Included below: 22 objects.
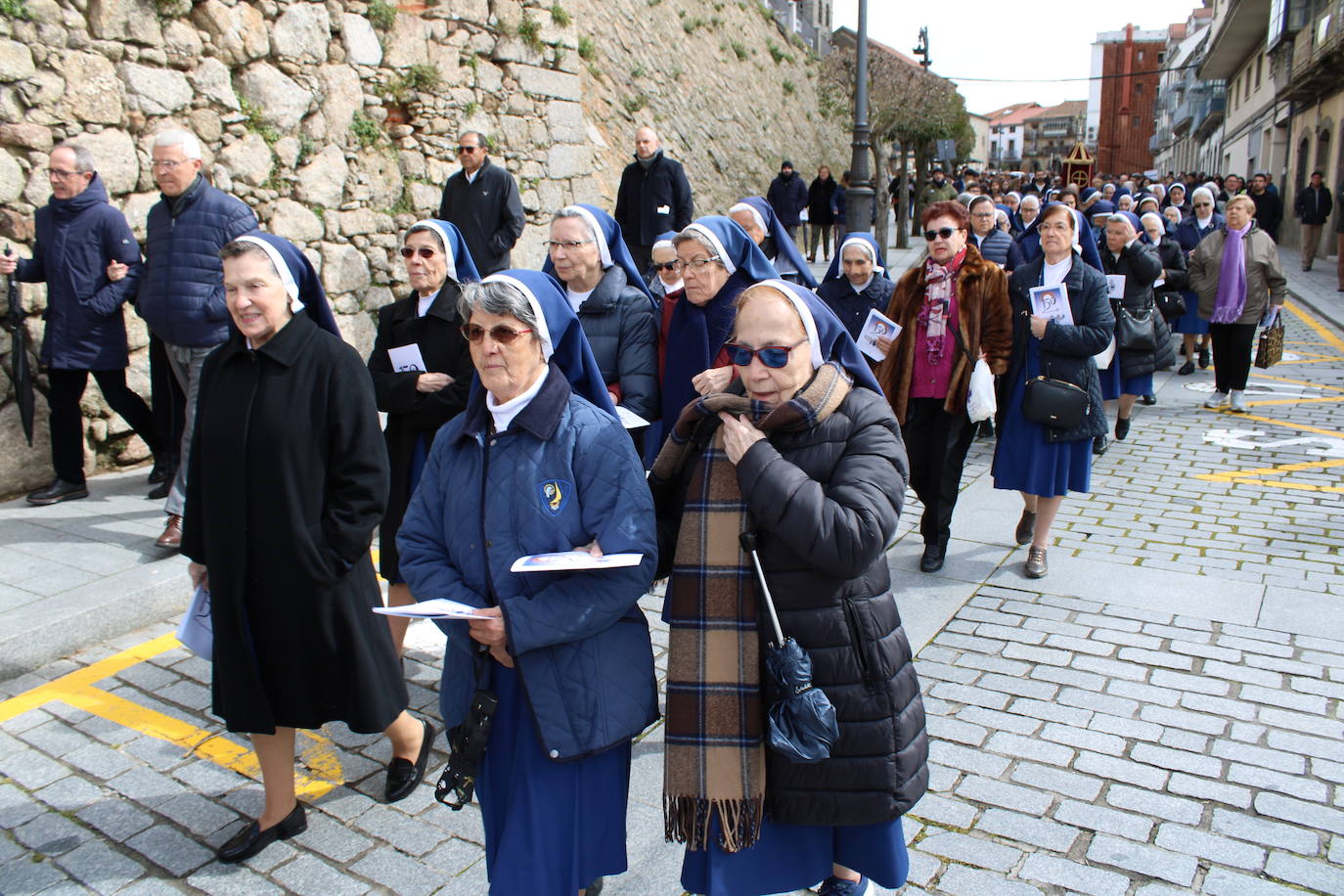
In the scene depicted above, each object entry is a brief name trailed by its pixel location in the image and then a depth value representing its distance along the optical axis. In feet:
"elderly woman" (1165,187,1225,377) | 38.19
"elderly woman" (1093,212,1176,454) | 27.40
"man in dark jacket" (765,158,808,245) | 62.34
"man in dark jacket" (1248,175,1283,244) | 66.59
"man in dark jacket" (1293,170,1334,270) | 68.03
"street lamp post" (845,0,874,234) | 54.85
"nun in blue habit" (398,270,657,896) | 8.32
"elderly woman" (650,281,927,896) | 7.96
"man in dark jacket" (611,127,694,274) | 32.78
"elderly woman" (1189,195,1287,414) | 31.42
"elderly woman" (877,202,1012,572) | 18.39
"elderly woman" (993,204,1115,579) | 18.80
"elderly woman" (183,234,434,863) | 10.26
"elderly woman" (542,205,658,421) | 15.15
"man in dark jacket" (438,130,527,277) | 28.32
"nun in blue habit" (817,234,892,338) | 20.70
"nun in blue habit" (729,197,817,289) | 18.43
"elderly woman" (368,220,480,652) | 13.79
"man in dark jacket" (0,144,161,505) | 20.81
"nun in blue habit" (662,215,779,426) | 14.29
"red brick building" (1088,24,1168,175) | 306.55
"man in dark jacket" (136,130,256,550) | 18.97
